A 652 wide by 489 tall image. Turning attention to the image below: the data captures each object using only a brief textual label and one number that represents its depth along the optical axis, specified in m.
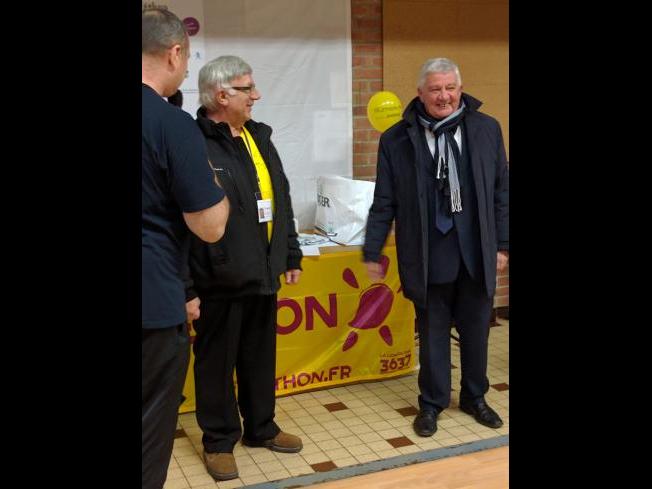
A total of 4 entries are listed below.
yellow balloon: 4.36
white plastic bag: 4.12
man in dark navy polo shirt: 1.98
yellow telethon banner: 4.03
